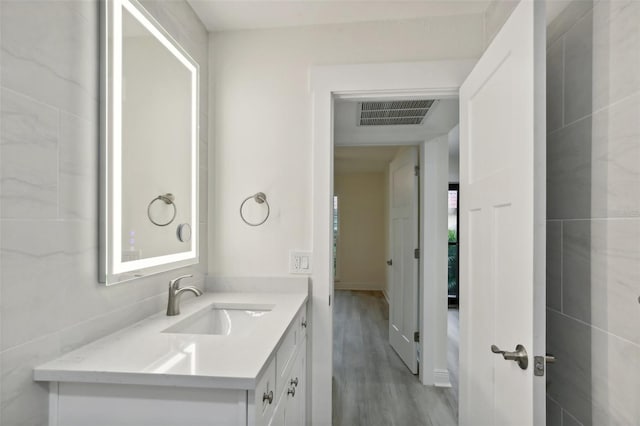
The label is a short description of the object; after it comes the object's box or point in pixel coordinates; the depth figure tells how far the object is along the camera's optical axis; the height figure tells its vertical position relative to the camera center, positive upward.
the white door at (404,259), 2.88 -0.43
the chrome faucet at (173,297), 1.36 -0.34
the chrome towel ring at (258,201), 1.75 +0.07
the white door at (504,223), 0.93 -0.03
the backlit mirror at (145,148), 1.10 +0.27
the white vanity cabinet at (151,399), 0.85 -0.49
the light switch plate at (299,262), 1.75 -0.25
